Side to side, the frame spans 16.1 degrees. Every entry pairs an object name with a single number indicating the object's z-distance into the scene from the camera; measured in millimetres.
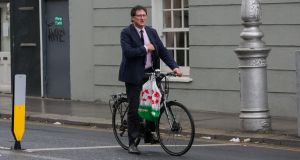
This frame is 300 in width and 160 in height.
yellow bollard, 14387
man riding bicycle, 13476
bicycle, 13159
